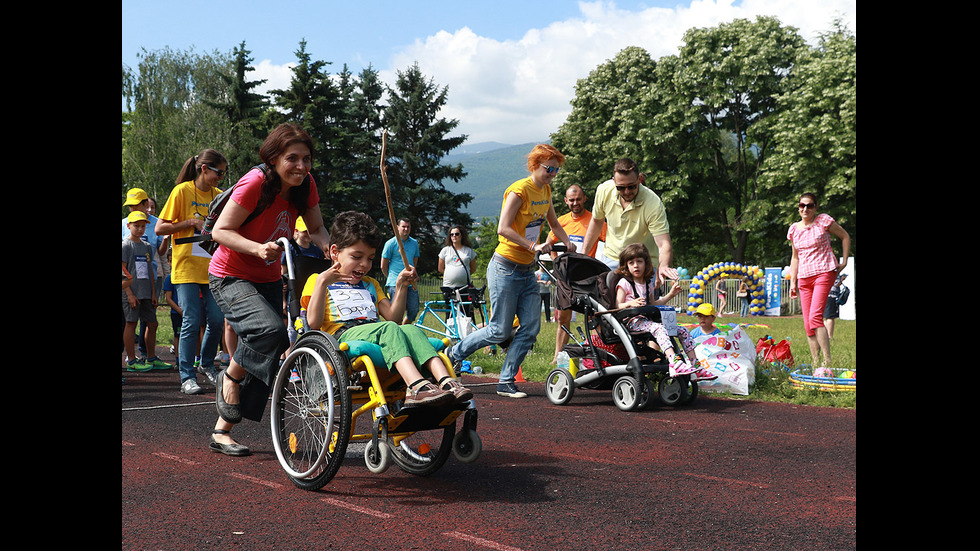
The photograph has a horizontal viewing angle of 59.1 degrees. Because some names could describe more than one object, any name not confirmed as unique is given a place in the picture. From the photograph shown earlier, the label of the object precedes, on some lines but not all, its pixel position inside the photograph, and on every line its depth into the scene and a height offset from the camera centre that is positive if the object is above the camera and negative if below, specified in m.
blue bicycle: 12.25 -0.38
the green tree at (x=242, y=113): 45.03 +9.26
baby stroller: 7.12 -0.57
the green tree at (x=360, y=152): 44.12 +6.93
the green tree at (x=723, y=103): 39.06 +8.39
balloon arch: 31.44 +0.26
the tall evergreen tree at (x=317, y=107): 44.34 +9.18
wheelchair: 3.96 -0.61
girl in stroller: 7.33 -0.03
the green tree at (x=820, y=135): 34.97 +6.15
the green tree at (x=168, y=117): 46.59 +9.15
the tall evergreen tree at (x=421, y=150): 46.19 +7.25
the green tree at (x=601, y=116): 41.84 +8.32
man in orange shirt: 10.17 +0.79
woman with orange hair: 7.56 +0.16
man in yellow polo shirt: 7.98 +0.66
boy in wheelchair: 4.21 -0.06
